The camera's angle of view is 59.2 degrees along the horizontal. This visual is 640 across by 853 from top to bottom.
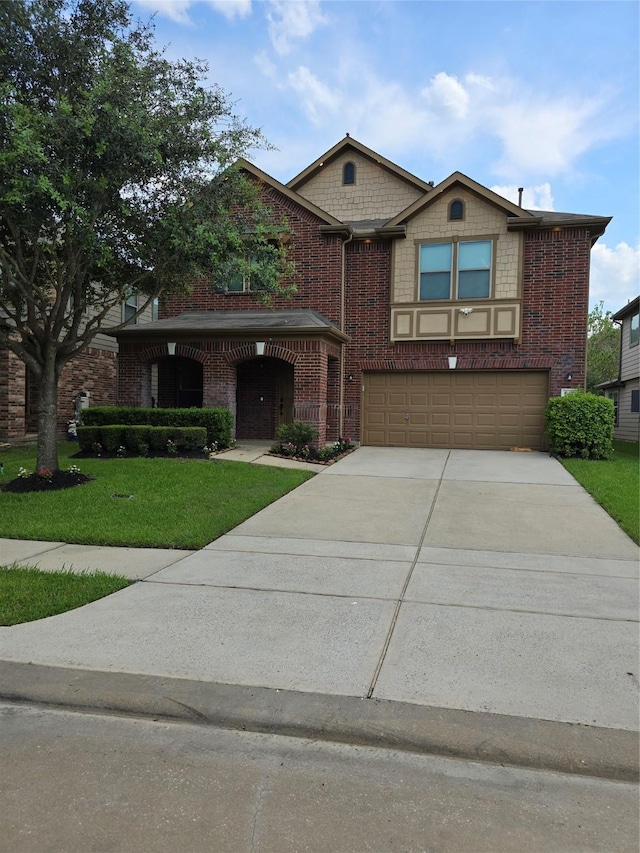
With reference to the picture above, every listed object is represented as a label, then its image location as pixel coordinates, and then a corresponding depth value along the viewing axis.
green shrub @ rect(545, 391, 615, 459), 13.83
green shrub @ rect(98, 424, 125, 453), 13.01
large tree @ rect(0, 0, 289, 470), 7.93
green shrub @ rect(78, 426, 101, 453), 13.06
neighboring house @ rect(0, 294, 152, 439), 14.98
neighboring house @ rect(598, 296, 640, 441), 21.48
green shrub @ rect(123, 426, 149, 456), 12.95
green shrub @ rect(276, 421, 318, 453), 13.70
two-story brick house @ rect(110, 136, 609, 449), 15.09
